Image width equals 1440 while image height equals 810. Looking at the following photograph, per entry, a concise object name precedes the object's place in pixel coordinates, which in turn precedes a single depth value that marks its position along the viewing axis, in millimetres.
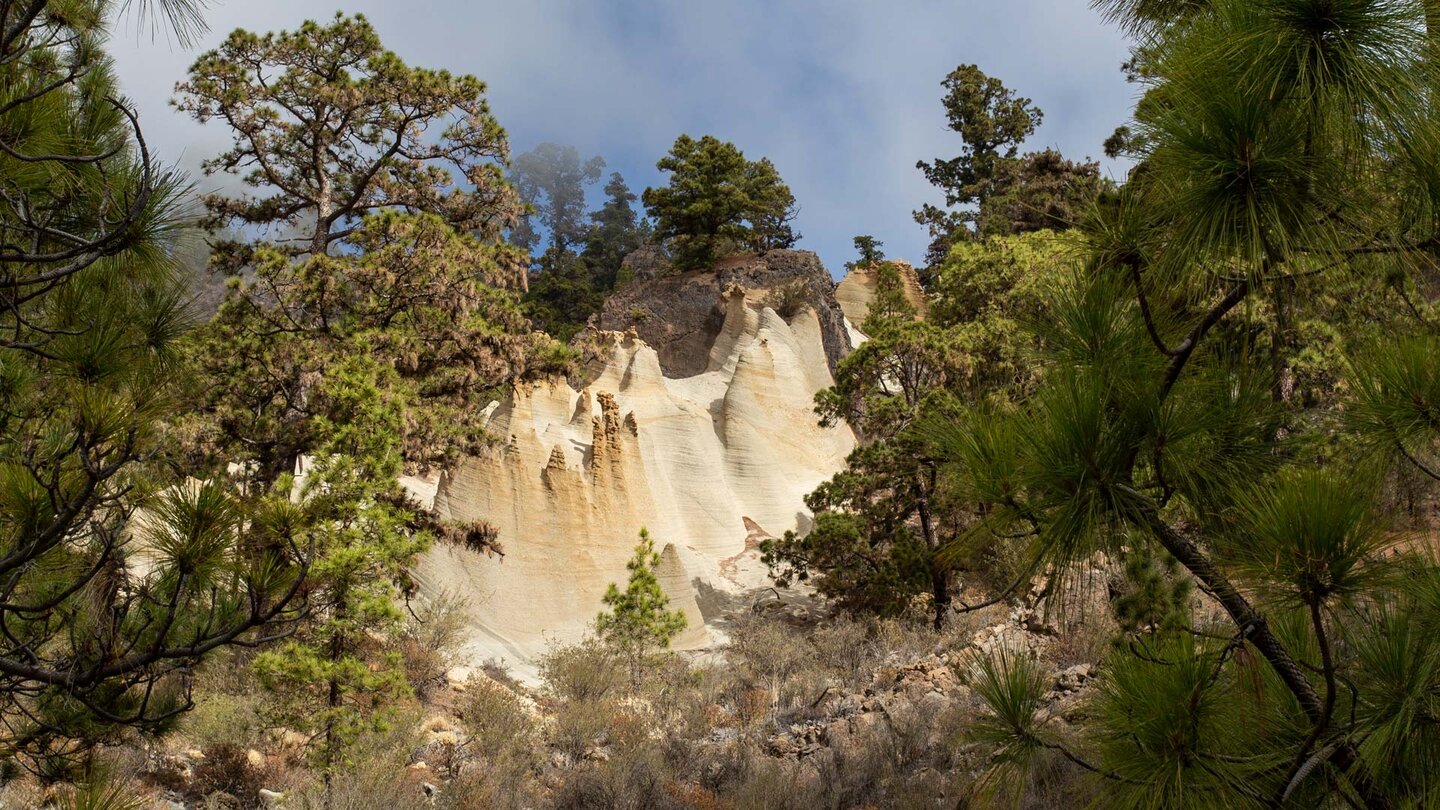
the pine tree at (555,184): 83600
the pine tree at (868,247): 47219
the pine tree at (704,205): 31875
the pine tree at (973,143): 35469
